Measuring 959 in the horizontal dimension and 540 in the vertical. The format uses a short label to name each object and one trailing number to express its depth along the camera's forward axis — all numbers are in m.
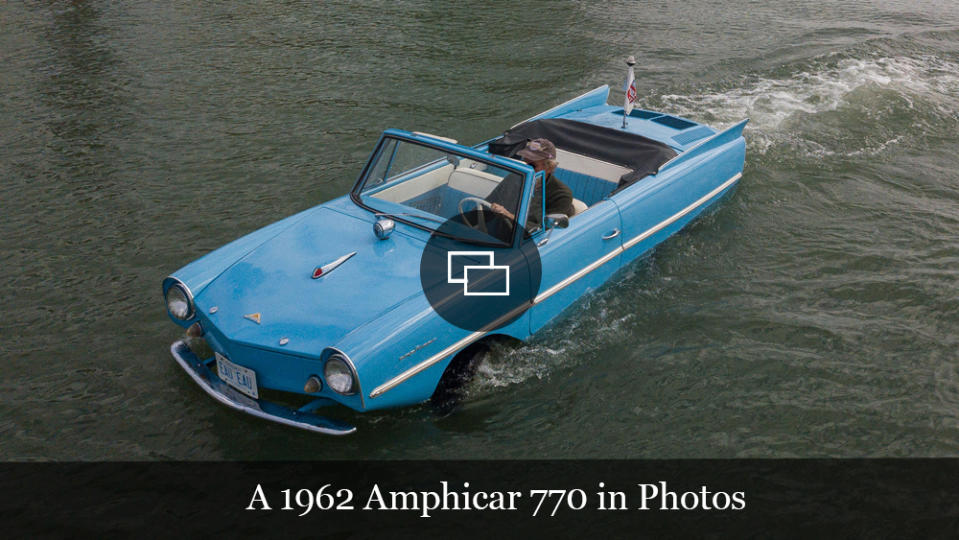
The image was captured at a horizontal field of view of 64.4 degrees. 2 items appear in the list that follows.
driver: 5.82
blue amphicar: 4.46
